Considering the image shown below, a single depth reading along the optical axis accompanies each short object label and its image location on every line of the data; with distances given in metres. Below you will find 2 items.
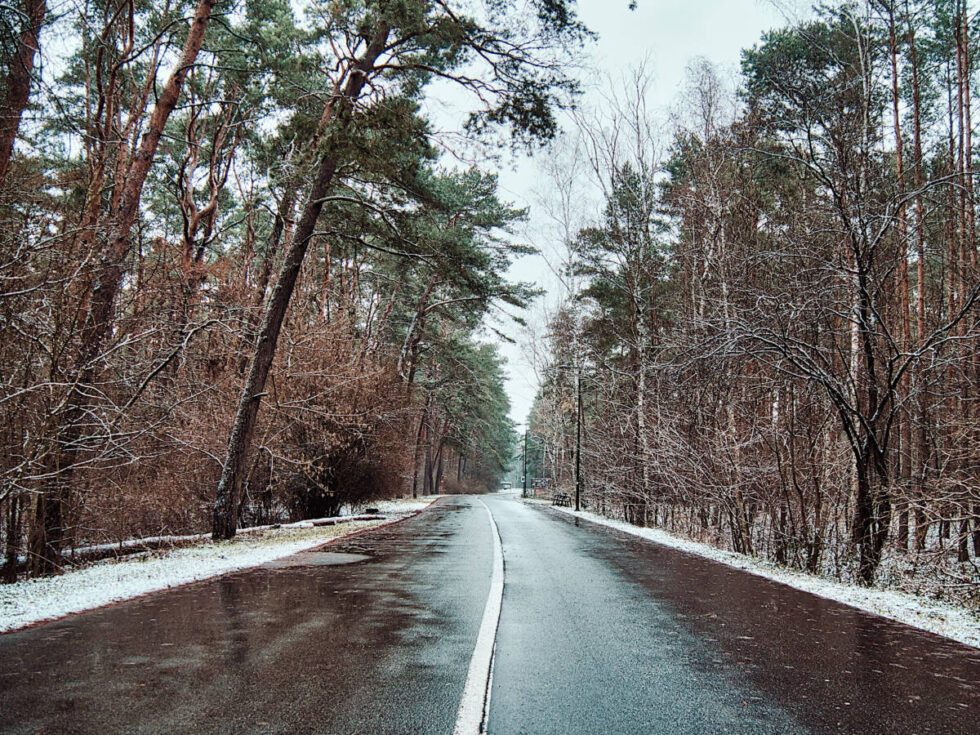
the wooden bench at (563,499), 34.45
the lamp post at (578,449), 26.52
